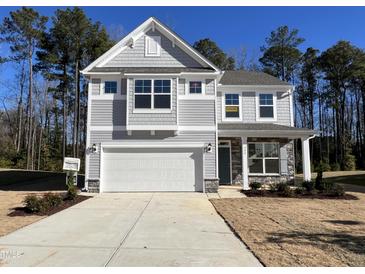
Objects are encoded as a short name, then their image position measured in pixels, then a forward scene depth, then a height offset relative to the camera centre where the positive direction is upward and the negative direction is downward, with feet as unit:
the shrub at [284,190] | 46.37 -3.38
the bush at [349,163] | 109.40 +0.67
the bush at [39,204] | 33.14 -3.72
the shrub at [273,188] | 48.88 -3.19
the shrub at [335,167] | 109.50 -0.58
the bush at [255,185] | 49.67 -2.89
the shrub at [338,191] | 46.11 -3.50
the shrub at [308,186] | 48.73 -2.90
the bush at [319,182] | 49.46 -2.42
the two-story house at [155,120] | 50.57 +6.49
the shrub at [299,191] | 47.73 -3.53
